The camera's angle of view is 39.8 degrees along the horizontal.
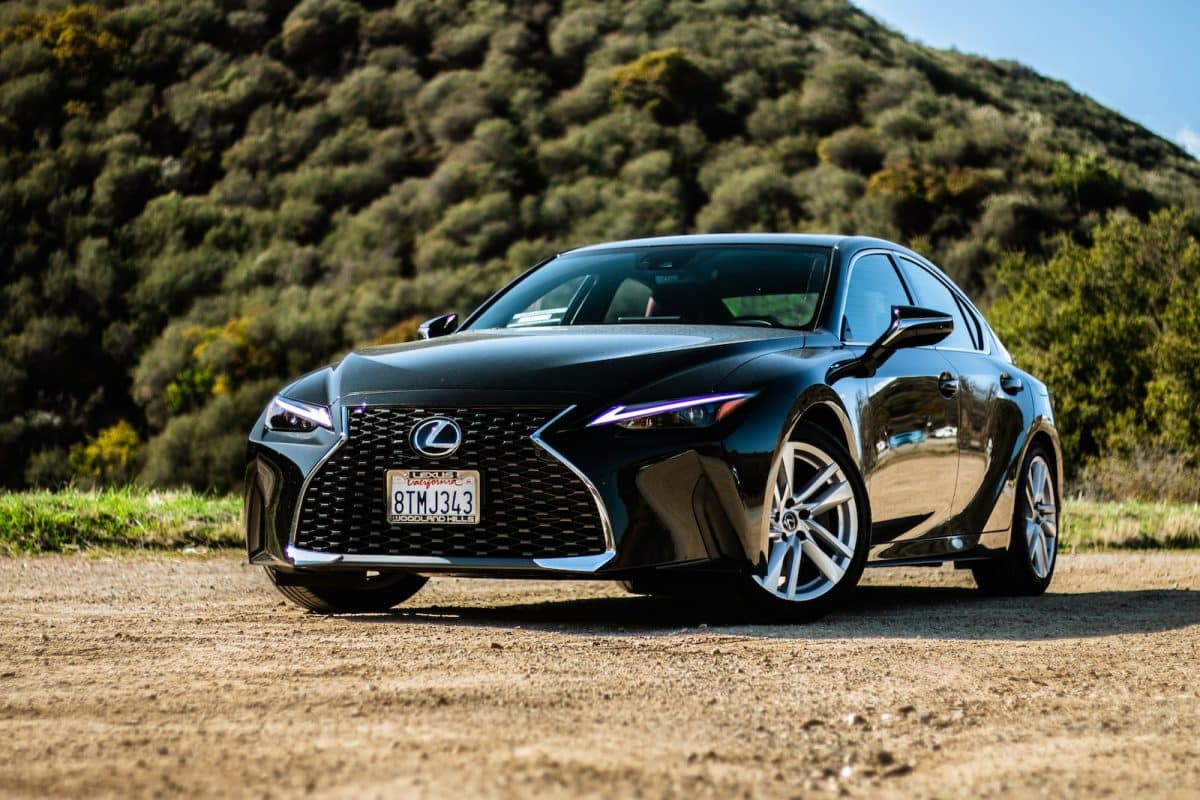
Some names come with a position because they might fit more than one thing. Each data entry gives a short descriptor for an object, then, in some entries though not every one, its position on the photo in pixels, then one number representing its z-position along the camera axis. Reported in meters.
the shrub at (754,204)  37.31
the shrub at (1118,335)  24.34
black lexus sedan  5.63
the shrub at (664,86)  42.09
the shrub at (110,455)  32.56
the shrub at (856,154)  39.66
